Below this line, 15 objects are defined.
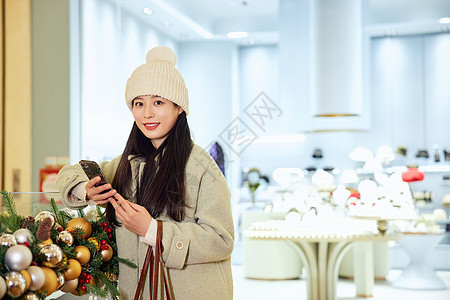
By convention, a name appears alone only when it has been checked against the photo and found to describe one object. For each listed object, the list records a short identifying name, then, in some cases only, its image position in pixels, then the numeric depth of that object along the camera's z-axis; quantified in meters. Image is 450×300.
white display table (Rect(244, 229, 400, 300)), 4.44
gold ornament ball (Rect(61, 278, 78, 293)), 1.33
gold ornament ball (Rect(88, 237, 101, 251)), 1.45
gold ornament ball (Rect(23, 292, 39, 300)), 1.12
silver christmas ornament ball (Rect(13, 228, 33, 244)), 1.19
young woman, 1.47
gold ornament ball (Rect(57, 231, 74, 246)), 1.34
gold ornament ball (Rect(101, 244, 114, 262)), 1.49
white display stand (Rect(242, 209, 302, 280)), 6.48
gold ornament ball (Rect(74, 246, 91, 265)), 1.38
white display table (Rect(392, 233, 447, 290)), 5.94
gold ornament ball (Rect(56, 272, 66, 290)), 1.25
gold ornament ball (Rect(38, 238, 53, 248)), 1.23
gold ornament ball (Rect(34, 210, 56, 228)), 1.34
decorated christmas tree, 1.10
